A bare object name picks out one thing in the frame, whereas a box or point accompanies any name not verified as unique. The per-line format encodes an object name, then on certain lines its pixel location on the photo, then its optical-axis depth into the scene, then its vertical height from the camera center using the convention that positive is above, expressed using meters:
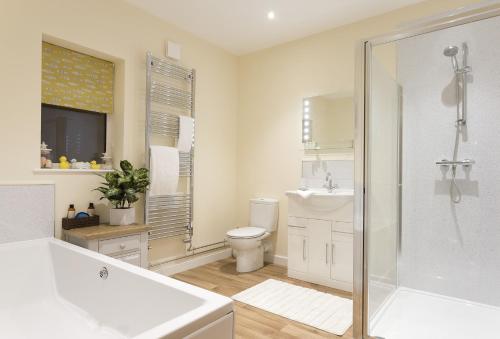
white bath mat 2.26 -1.06
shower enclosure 1.91 -0.07
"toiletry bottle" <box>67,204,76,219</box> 2.48 -0.34
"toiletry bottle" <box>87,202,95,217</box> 2.62 -0.33
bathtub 1.26 -0.67
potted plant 2.50 -0.15
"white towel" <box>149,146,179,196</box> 2.90 +0.00
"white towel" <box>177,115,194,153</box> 3.23 +0.38
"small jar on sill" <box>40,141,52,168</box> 2.44 +0.09
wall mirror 3.20 +0.53
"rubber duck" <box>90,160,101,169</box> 2.76 +0.04
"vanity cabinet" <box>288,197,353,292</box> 2.86 -0.69
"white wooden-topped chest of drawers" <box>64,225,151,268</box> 2.23 -0.53
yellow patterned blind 2.51 +0.76
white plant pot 2.54 -0.37
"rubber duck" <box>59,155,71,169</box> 2.55 +0.05
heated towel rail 3.01 +0.41
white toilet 3.20 -0.65
